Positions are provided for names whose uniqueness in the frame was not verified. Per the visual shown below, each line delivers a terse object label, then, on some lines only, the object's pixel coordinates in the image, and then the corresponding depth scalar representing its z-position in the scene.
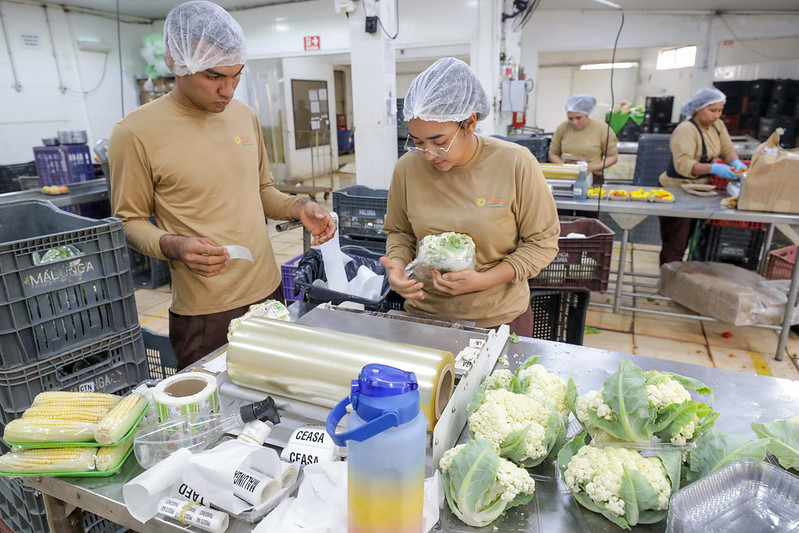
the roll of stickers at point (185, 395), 1.13
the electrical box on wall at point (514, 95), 6.91
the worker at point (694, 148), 4.43
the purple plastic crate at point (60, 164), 4.61
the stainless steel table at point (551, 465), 1.00
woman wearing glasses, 1.77
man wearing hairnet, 1.79
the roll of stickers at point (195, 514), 0.96
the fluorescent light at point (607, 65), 11.58
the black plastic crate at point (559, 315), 3.25
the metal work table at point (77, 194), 4.20
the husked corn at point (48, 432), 1.14
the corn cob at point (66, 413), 1.18
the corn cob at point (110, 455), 1.10
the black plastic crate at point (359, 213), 3.58
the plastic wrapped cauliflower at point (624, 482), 0.93
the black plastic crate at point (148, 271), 5.04
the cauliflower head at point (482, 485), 0.94
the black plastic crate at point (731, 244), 4.61
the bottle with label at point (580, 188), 4.13
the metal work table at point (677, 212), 3.55
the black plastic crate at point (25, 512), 1.58
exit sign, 7.98
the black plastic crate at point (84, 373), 1.47
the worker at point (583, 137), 5.37
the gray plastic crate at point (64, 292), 1.43
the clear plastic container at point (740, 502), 0.84
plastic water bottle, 0.77
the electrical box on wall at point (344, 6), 3.97
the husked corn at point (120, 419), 1.11
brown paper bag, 3.35
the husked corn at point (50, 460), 1.10
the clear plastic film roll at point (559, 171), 4.33
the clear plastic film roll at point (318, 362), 1.15
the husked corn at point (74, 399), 1.23
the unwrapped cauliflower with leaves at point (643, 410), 1.00
